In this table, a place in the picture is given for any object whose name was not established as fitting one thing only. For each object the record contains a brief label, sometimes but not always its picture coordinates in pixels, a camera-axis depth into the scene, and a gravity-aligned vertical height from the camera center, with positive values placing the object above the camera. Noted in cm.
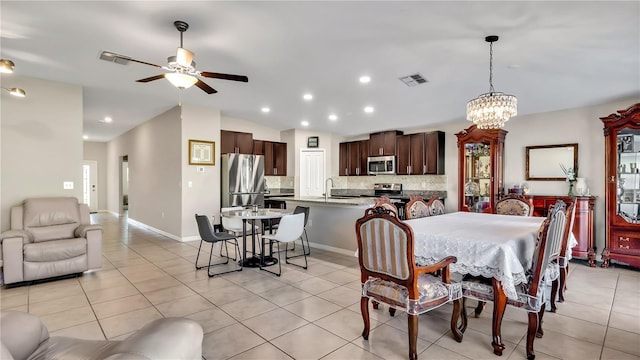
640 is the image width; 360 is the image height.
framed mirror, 508 +27
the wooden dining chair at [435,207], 405 -38
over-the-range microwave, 730 +30
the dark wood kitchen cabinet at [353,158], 799 +52
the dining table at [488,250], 221 -54
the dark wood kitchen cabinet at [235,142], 700 +81
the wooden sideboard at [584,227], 461 -73
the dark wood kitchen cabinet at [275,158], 792 +50
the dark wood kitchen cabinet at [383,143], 734 +82
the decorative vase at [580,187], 479 -15
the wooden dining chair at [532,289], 216 -81
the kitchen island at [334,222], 485 -72
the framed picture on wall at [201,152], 603 +50
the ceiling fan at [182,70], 272 +99
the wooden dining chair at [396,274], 209 -67
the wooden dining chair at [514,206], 399 -37
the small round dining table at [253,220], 413 -58
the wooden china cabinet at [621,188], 431 -15
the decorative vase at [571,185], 492 -13
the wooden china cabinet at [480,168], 550 +17
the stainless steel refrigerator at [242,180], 654 -4
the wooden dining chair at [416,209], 376 -38
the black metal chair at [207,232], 395 -68
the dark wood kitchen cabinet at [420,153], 663 +52
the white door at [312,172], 819 +15
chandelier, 313 +68
